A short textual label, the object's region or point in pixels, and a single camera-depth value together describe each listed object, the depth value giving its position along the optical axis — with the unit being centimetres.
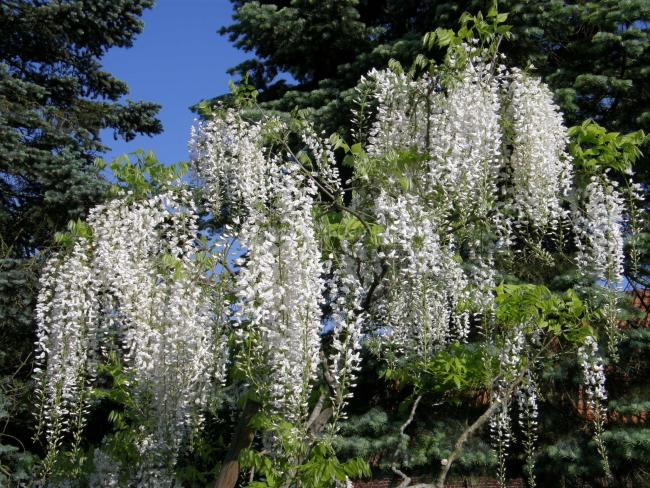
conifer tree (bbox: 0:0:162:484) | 744
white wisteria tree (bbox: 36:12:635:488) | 384
